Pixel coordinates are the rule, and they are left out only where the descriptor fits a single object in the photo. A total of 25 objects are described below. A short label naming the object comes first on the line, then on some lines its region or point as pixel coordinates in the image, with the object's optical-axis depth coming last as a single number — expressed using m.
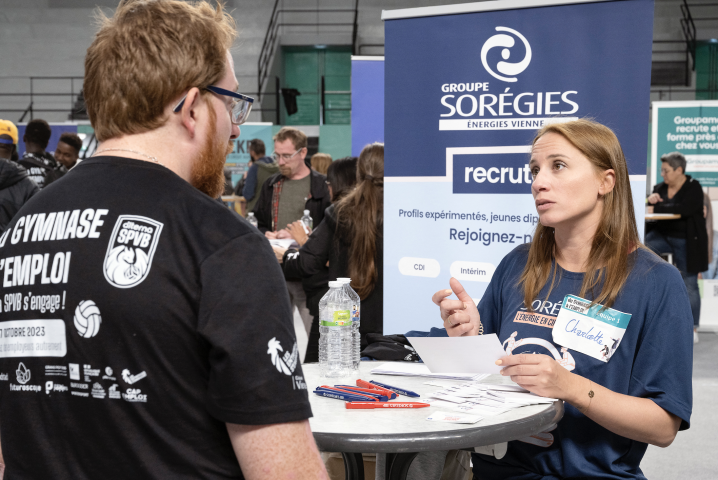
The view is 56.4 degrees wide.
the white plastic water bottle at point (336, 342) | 1.74
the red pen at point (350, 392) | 1.45
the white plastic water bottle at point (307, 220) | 4.19
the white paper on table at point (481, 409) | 1.35
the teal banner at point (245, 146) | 9.89
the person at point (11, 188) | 3.44
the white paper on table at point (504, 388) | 1.51
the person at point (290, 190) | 4.43
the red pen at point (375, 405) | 1.42
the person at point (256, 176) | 6.27
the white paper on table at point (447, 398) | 1.45
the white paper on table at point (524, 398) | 1.41
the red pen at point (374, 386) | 1.48
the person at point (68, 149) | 4.91
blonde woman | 1.41
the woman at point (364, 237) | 2.88
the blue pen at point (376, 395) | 1.45
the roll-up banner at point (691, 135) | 6.48
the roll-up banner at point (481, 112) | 2.23
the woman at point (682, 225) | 5.72
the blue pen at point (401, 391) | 1.51
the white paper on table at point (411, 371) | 1.68
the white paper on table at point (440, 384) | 1.60
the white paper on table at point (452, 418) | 1.30
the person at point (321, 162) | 5.92
